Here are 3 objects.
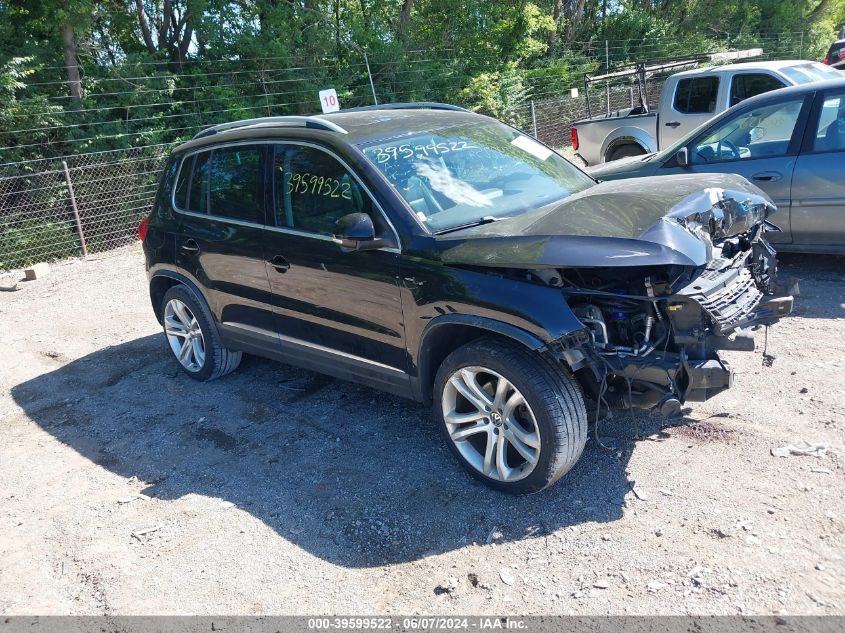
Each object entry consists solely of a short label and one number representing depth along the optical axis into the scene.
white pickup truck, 9.84
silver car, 6.21
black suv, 3.58
